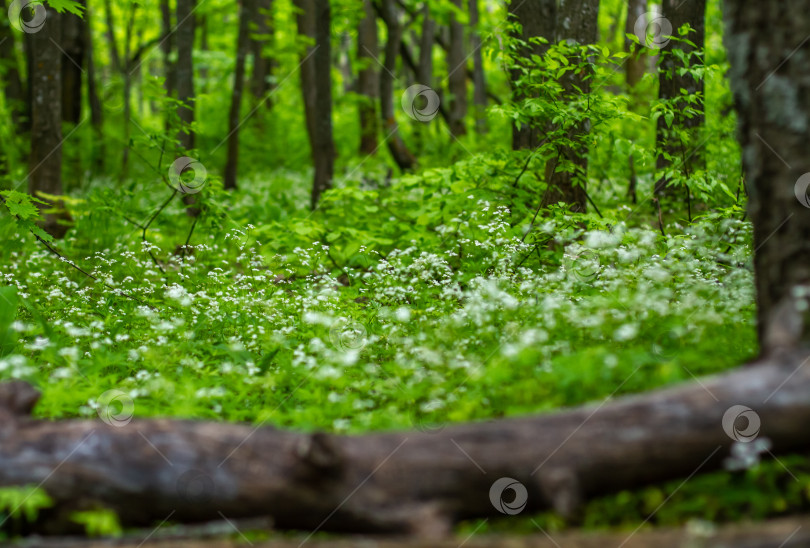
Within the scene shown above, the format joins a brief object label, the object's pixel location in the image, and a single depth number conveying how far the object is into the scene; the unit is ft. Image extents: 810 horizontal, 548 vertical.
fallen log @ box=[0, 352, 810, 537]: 8.55
